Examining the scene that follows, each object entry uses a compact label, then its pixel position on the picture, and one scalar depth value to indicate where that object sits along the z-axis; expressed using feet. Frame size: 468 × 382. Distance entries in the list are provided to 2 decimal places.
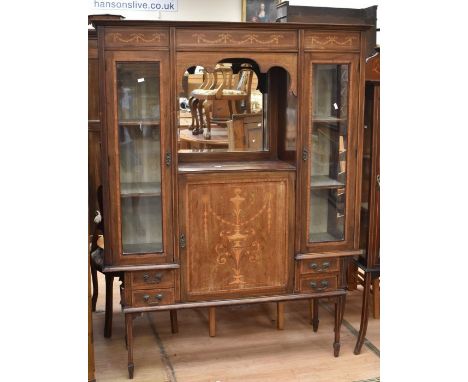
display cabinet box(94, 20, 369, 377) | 8.59
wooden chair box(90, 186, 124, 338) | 10.58
